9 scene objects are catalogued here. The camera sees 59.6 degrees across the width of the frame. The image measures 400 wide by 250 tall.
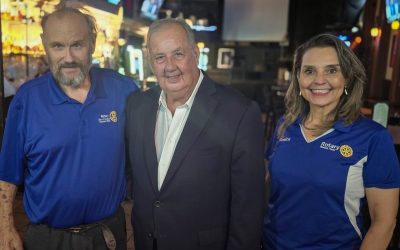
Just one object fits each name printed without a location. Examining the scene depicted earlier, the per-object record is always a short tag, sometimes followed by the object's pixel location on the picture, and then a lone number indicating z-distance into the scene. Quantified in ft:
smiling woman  4.79
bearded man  5.37
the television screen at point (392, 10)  20.44
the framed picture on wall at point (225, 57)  50.03
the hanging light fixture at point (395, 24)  22.17
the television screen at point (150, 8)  28.64
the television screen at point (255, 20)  47.62
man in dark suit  4.90
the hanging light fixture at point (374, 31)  29.45
